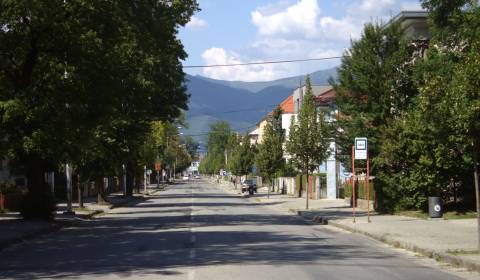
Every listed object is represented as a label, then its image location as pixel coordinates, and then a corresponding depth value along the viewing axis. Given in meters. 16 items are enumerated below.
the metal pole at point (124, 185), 61.72
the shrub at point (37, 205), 29.17
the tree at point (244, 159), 86.56
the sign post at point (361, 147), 26.12
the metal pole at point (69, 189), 33.69
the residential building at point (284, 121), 84.75
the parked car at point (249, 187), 71.12
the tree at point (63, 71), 24.91
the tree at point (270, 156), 62.91
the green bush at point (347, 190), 44.66
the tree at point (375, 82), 31.66
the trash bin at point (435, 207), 28.20
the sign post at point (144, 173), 72.97
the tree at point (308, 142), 38.84
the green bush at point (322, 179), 55.54
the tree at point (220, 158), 133.25
